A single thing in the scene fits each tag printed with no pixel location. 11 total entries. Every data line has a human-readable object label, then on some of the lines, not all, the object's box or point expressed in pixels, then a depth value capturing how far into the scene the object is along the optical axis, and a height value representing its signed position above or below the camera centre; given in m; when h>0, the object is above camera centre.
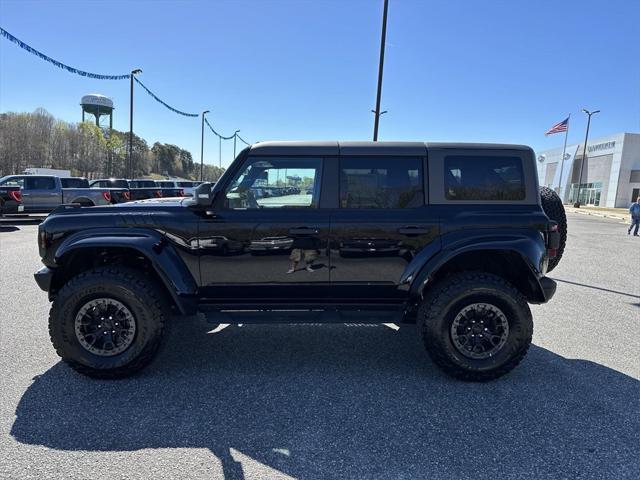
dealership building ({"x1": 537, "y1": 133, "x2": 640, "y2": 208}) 46.16 +4.23
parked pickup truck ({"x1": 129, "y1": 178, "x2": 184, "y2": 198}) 18.37 -0.53
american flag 33.56 +6.25
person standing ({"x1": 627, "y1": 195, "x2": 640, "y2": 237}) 15.25 -0.34
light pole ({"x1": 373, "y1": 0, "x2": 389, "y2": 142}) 11.84 +3.65
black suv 3.32 -0.55
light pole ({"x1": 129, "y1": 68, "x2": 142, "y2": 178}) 24.70 +3.95
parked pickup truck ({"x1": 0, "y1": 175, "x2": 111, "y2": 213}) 15.05 -0.83
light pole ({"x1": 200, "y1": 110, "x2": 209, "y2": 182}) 42.14 +3.95
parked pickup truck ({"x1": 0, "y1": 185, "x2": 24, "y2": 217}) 14.09 -1.13
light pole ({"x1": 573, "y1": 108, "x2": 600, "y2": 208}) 40.56 +8.86
